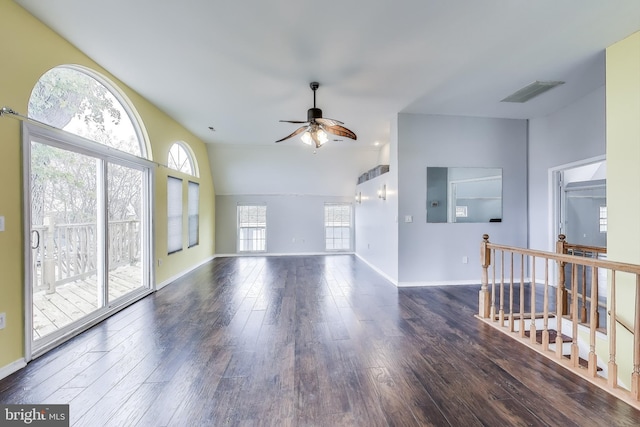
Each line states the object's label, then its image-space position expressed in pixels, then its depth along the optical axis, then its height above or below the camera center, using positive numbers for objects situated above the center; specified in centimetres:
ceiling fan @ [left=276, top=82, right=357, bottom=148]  317 +108
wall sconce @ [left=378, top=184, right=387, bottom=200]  514 +42
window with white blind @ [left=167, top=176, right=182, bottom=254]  471 -1
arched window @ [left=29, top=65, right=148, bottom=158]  247 +119
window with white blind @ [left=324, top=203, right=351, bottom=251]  798 -40
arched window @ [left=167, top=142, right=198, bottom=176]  501 +113
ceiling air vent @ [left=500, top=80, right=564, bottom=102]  334 +165
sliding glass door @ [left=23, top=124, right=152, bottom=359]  243 -21
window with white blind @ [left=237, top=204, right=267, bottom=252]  771 -41
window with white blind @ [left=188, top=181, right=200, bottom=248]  574 -1
